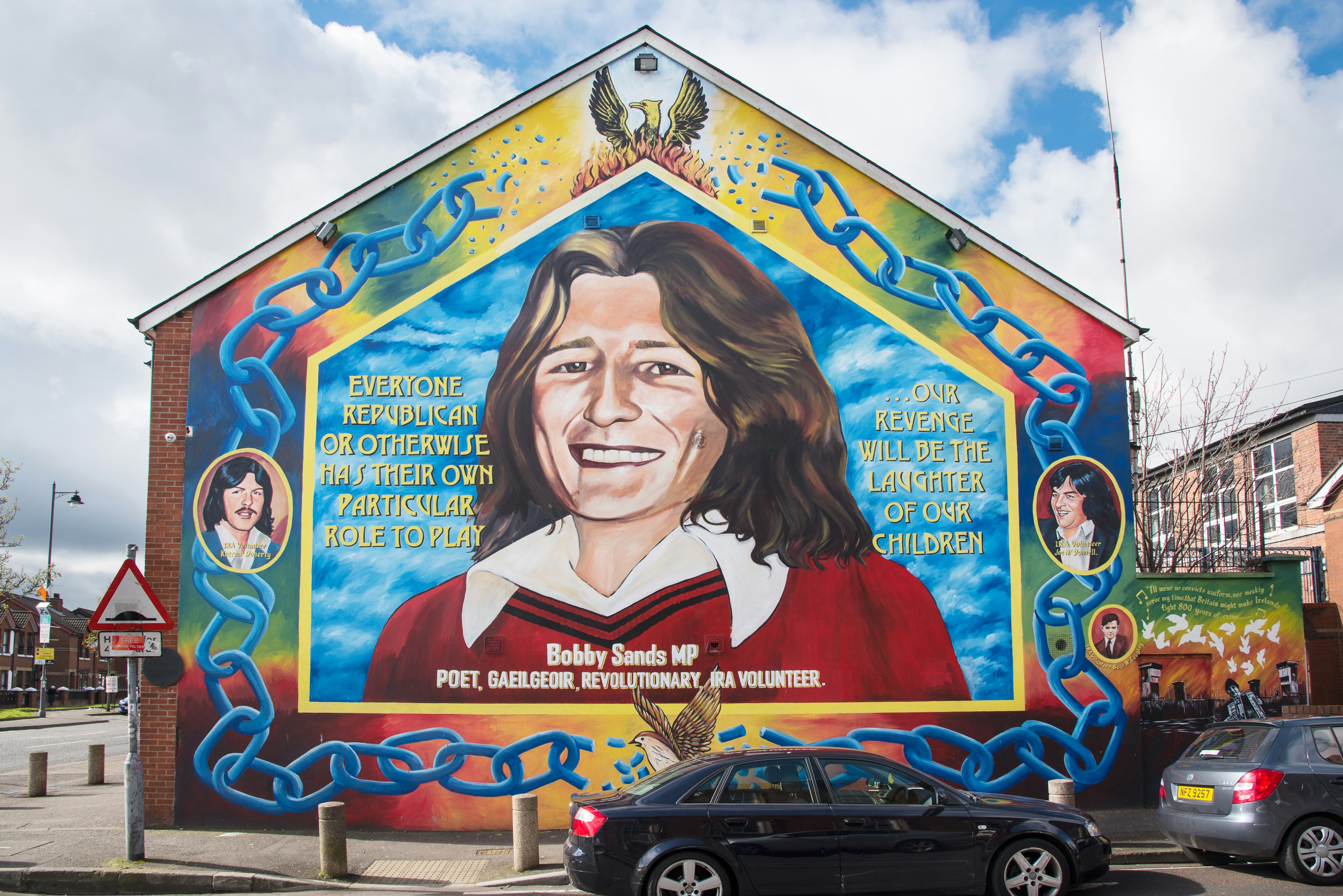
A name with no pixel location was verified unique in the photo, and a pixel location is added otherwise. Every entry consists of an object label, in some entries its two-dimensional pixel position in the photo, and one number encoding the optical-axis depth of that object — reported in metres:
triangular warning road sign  9.44
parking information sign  9.43
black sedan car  7.16
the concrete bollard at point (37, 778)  14.04
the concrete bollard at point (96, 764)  15.38
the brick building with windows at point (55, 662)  58.38
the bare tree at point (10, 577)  33.28
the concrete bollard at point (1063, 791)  10.02
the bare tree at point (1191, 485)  17.41
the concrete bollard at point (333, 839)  9.02
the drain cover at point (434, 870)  9.07
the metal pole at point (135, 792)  9.18
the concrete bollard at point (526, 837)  9.17
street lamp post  39.78
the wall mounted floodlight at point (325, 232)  11.95
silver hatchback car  8.30
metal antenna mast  16.64
